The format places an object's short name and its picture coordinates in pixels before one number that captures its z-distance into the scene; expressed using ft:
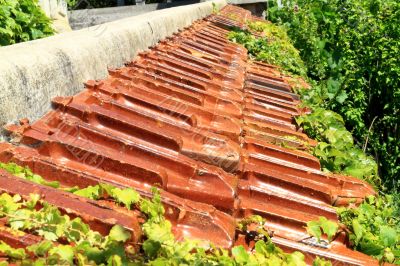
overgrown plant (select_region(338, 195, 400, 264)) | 7.01
